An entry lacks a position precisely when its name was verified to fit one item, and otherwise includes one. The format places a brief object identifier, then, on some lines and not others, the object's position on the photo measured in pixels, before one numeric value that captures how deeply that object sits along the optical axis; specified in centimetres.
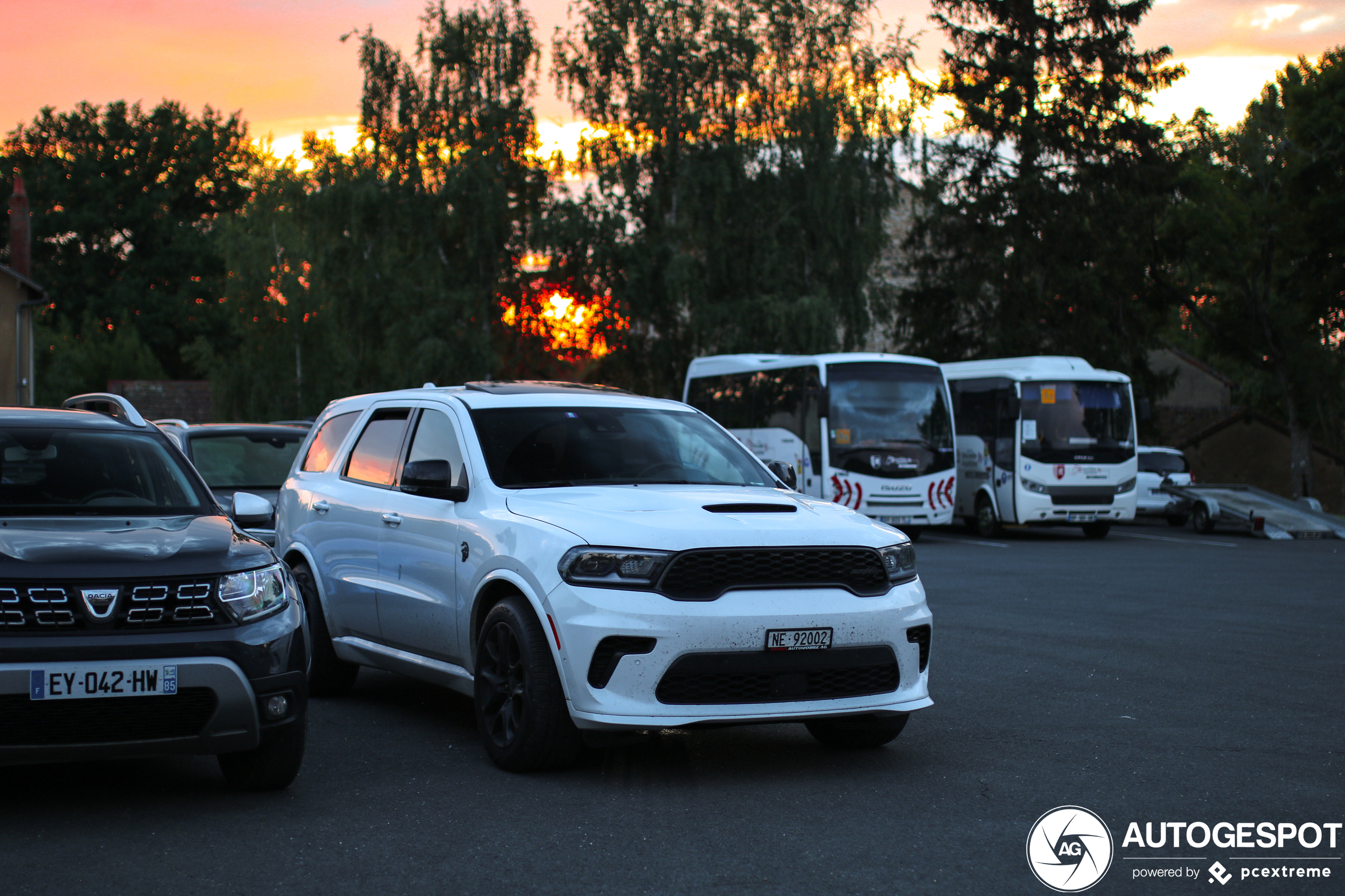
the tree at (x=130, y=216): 6681
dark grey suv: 556
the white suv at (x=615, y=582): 637
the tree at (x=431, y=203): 4253
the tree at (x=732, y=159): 4212
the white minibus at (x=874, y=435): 2627
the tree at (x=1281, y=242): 3634
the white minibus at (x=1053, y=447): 2747
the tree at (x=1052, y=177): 4300
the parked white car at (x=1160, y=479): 3152
